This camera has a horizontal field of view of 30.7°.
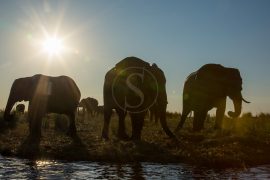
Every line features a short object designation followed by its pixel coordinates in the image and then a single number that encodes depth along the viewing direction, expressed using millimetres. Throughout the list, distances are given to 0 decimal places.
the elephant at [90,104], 39344
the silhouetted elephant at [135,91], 15781
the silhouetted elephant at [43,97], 17938
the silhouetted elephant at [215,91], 20203
